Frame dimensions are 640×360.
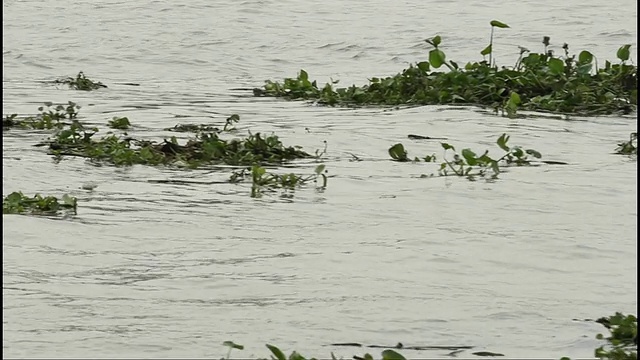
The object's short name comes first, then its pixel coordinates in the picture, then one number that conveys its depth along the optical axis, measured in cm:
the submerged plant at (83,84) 2648
